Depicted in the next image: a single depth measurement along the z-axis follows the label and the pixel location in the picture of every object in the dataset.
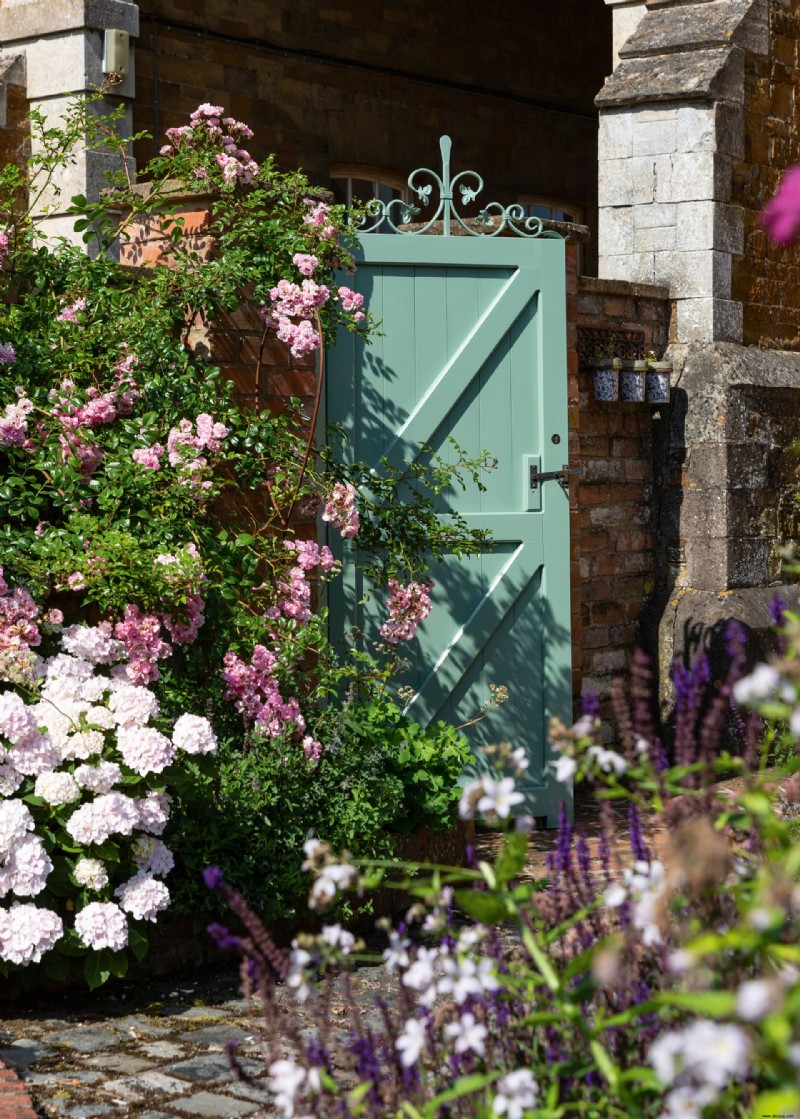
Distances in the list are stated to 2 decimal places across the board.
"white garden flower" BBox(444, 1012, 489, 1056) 2.09
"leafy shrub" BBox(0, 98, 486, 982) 4.51
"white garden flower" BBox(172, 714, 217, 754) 4.29
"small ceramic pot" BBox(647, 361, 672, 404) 7.73
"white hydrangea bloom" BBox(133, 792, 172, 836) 4.23
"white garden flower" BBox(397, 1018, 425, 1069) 2.11
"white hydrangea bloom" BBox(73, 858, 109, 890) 4.13
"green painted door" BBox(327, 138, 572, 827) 6.27
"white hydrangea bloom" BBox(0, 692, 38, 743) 4.18
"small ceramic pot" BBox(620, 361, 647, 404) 7.63
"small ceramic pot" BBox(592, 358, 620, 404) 7.52
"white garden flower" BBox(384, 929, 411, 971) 2.34
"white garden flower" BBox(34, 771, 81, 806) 4.15
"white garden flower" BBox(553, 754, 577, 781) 2.28
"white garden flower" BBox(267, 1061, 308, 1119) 2.03
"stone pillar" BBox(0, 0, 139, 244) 8.02
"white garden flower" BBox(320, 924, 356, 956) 2.30
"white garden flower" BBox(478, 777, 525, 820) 2.29
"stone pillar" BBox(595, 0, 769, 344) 7.91
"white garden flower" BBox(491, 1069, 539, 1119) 2.01
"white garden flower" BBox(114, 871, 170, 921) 4.14
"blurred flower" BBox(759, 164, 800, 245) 1.64
